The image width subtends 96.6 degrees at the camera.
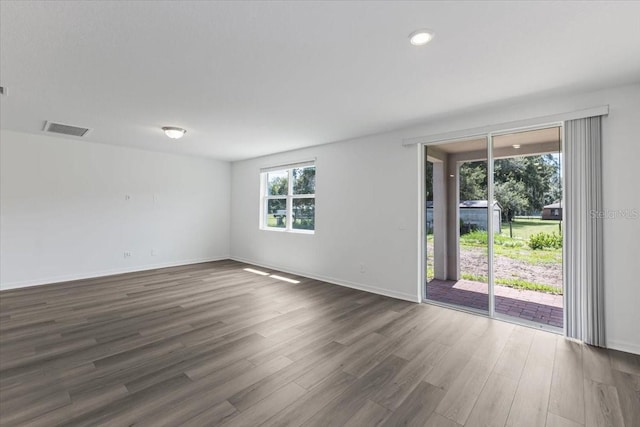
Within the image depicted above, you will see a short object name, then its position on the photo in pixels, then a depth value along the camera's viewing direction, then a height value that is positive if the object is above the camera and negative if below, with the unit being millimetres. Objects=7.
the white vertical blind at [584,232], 2771 -170
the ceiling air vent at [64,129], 4180 +1342
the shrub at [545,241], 3150 -292
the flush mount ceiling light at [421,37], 1942 +1250
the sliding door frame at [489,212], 3076 +42
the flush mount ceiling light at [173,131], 4238 +1268
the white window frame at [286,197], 5762 +411
